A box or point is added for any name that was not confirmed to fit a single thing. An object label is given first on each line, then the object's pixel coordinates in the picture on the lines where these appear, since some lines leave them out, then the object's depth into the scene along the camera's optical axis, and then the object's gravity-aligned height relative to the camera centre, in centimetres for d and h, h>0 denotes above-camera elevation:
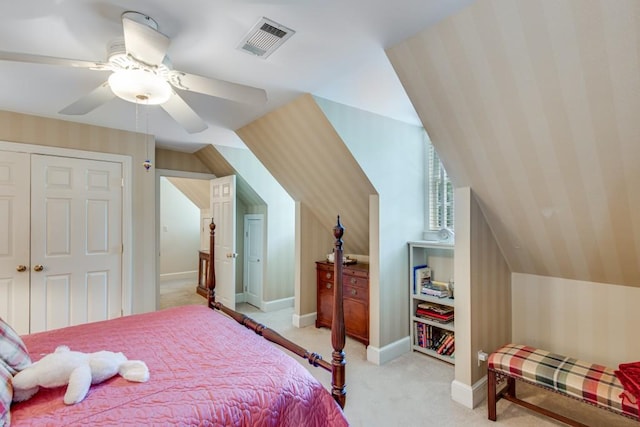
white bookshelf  321 -65
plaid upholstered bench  180 -103
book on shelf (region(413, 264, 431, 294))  336 -66
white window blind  344 +22
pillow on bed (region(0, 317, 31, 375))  129 -58
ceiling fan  138 +72
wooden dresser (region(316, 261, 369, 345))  345 -97
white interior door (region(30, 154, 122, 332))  304 -26
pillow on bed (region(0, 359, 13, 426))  107 -65
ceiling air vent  165 +100
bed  116 -72
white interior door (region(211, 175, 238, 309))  443 -30
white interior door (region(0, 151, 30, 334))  288 -22
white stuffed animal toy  121 -64
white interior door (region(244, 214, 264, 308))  487 -67
